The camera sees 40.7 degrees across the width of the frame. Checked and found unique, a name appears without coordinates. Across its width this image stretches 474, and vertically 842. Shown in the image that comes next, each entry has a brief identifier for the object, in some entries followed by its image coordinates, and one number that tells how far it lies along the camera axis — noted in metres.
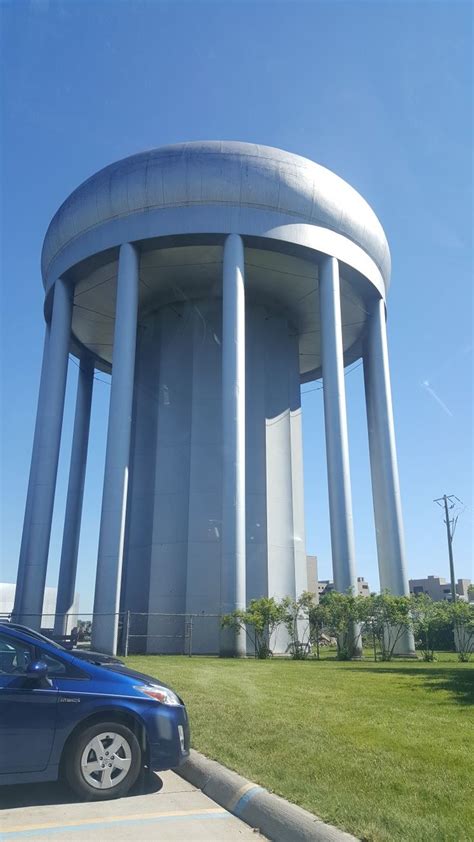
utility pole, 48.14
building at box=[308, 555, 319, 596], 84.82
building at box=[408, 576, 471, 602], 105.38
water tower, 26.34
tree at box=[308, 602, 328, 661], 24.34
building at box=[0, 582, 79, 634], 65.69
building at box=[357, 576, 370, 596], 111.57
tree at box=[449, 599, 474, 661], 27.70
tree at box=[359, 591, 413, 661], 23.86
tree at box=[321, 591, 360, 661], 23.91
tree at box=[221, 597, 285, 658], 23.05
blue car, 5.50
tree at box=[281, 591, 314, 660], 24.28
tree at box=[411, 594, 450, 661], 24.38
